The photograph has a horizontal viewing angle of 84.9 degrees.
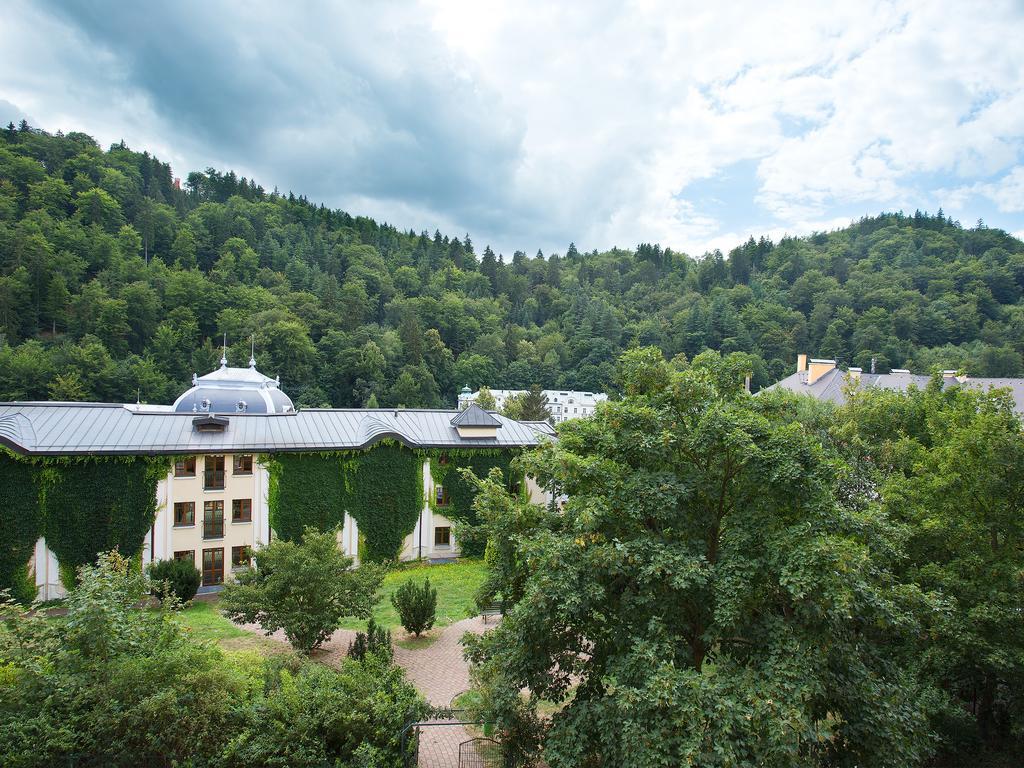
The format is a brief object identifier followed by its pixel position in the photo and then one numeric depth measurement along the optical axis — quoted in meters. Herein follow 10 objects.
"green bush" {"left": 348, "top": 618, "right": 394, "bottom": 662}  16.88
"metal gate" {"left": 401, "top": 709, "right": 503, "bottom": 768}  12.06
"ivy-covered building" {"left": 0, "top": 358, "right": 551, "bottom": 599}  23.78
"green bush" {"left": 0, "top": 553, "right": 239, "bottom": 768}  10.08
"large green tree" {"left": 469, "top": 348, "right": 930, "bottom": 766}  8.16
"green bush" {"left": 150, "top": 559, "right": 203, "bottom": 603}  23.23
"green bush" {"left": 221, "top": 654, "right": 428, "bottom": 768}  10.66
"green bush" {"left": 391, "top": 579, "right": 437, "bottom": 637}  20.92
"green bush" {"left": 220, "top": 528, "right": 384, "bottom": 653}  16.98
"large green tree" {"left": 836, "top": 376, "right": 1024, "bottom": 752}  12.21
